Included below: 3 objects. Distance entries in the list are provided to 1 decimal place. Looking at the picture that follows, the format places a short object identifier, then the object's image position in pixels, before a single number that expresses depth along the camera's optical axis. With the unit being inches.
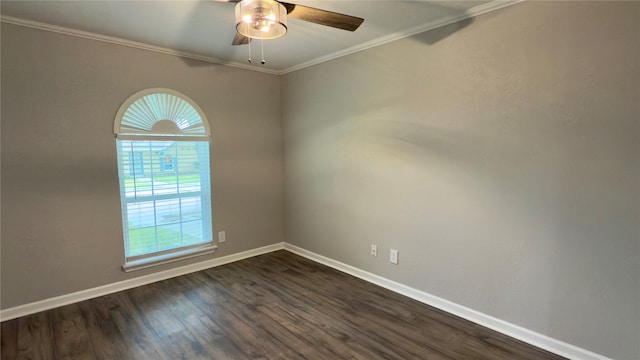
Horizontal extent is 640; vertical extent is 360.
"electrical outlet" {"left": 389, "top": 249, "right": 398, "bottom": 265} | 119.4
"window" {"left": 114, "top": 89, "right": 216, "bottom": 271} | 122.3
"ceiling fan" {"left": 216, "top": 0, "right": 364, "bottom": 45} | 66.1
